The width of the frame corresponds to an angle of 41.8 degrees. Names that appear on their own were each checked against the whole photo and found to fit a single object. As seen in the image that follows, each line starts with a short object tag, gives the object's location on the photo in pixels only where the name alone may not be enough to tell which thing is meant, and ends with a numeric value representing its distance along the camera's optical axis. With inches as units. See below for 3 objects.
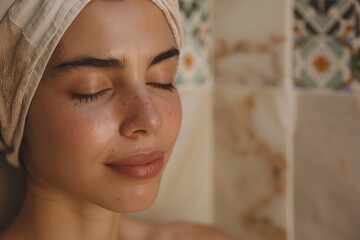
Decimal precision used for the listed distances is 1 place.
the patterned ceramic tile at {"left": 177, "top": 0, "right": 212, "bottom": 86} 50.7
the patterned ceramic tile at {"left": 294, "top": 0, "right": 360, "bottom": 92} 43.3
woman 29.8
